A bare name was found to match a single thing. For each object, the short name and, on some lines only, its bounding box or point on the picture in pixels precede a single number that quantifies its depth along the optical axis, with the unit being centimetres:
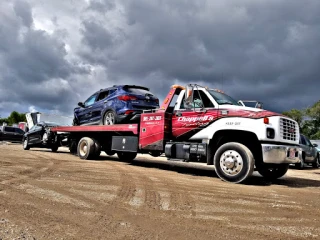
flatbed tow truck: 713
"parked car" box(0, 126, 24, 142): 2556
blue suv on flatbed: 1015
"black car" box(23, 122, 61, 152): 1538
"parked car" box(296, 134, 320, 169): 1427
